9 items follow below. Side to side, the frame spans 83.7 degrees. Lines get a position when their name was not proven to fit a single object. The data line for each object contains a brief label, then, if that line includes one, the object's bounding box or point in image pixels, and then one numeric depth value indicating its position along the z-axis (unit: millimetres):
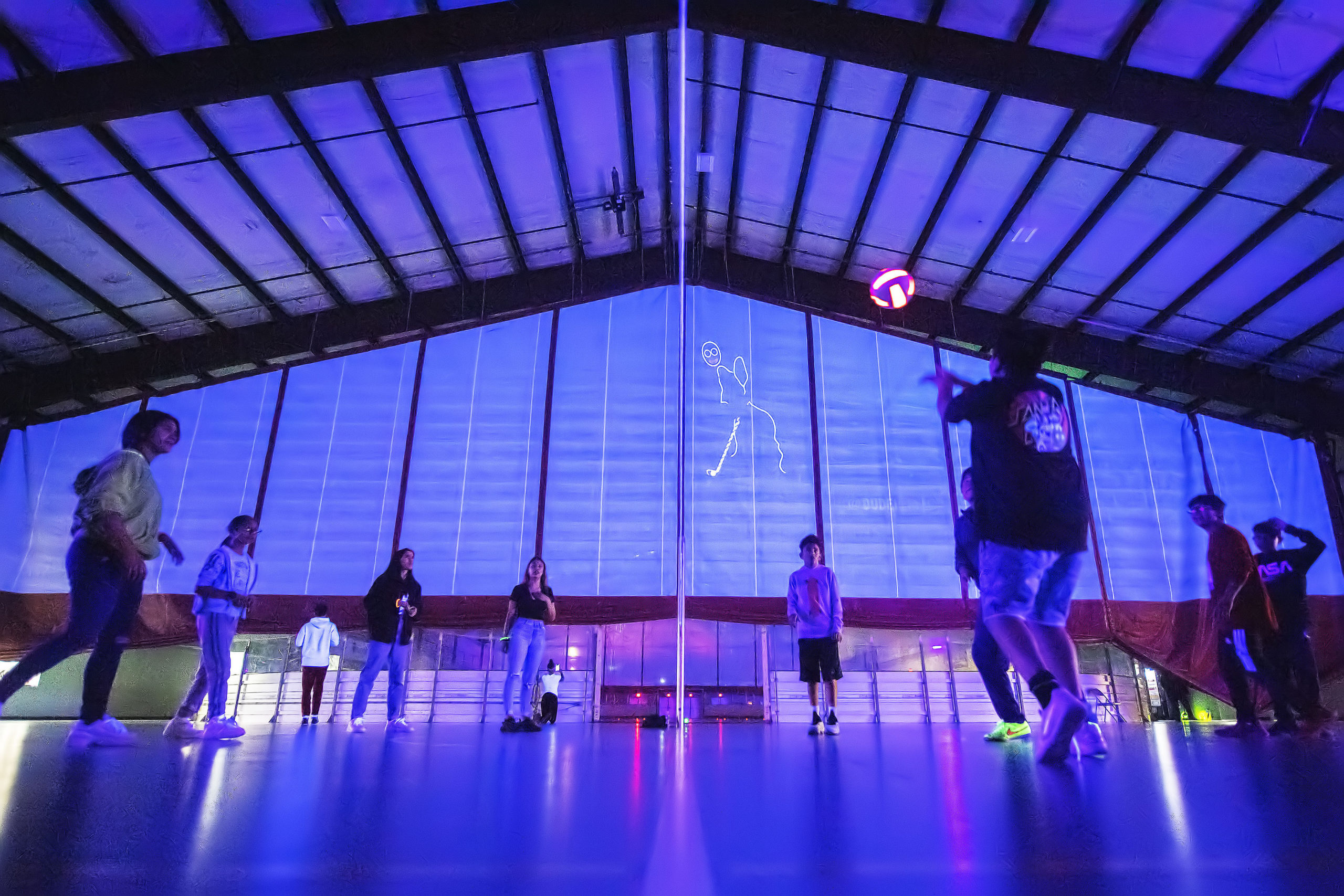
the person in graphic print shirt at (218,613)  3004
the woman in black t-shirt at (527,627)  3973
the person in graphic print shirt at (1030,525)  1679
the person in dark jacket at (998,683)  2615
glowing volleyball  7738
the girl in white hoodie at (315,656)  6168
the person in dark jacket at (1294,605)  3715
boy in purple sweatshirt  3891
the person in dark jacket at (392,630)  4074
